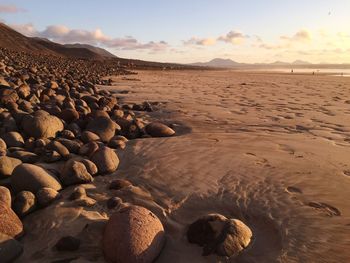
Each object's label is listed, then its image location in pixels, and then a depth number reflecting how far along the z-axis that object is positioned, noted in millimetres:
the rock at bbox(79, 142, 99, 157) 4283
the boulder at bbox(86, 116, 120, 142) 5133
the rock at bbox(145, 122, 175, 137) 5590
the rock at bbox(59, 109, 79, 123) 5707
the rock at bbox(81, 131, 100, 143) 4895
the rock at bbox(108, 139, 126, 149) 4844
